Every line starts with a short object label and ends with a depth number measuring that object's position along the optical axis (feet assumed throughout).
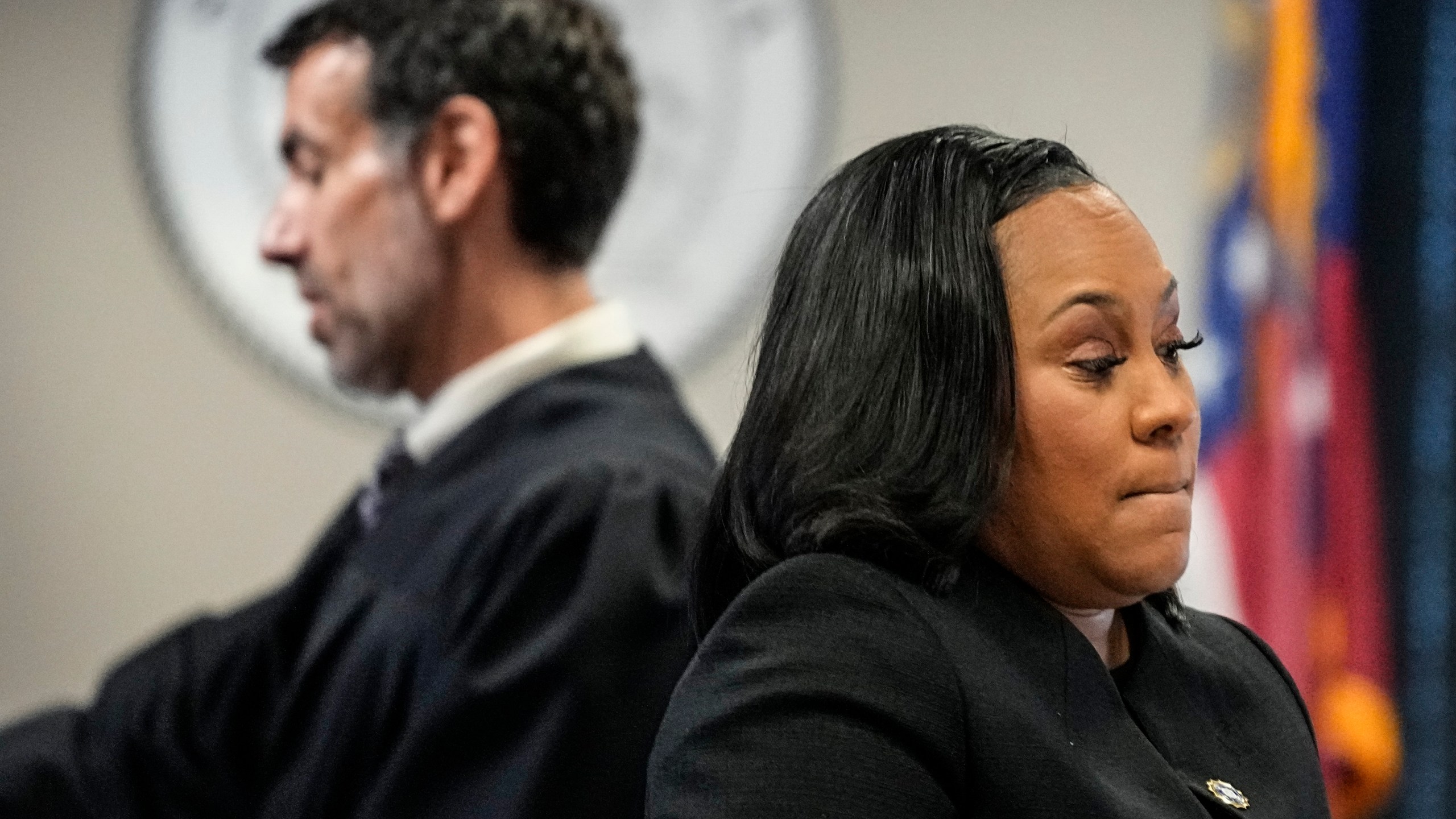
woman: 10.37
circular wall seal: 19.93
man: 12.04
